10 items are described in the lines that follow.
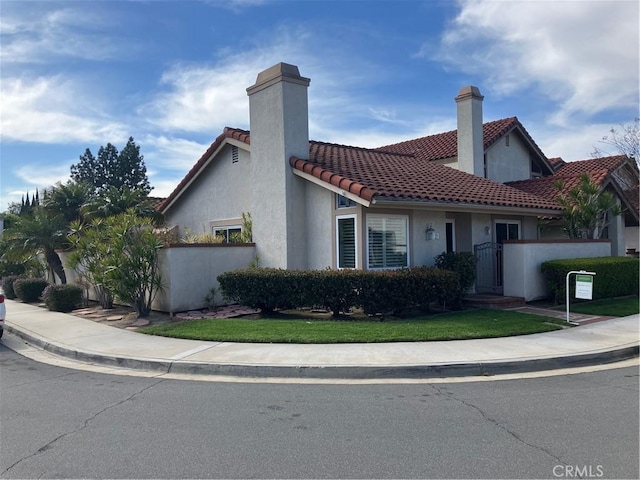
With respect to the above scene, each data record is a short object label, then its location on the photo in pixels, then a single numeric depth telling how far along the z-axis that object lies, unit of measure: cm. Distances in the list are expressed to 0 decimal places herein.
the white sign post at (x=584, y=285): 1089
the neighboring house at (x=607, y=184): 1877
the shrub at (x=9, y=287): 1989
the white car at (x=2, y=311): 1117
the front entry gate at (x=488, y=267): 1524
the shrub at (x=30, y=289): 1789
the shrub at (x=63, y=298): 1490
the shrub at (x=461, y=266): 1310
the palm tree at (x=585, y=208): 1636
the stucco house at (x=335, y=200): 1292
